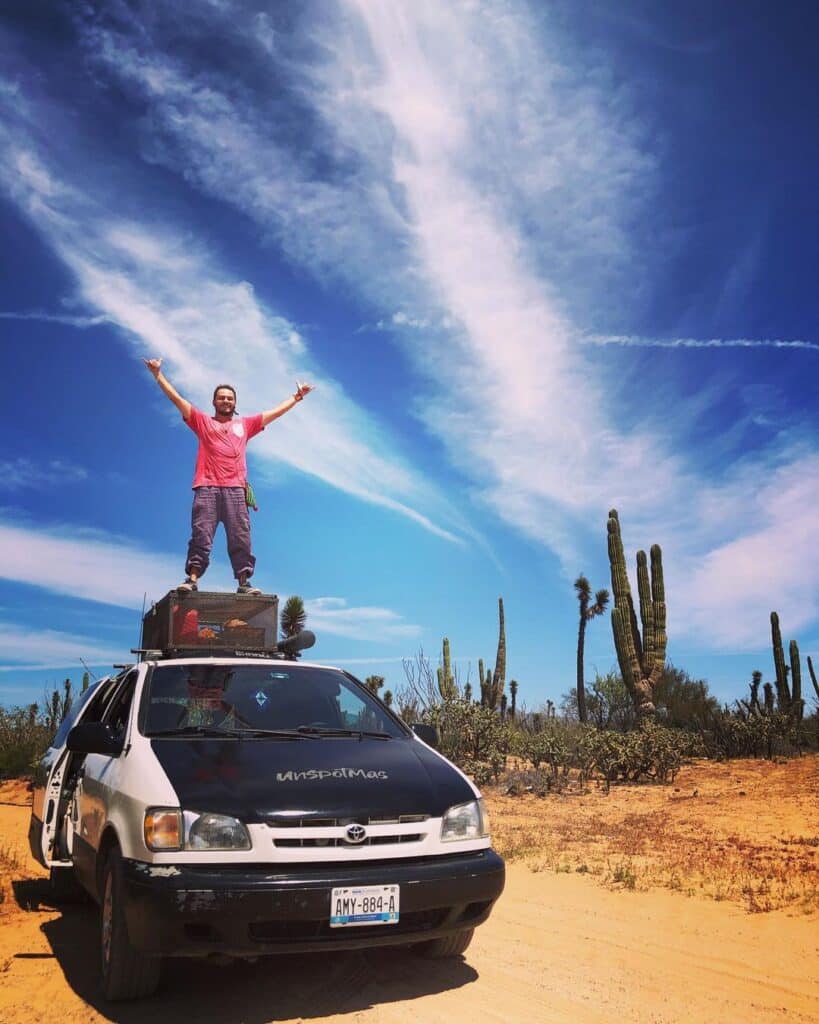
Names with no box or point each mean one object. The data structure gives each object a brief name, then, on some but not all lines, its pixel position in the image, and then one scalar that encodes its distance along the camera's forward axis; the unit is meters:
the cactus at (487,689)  32.44
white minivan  3.80
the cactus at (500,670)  32.22
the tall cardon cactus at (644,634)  22.22
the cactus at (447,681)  18.99
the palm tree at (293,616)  21.08
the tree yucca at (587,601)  44.66
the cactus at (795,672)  28.04
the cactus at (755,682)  32.04
